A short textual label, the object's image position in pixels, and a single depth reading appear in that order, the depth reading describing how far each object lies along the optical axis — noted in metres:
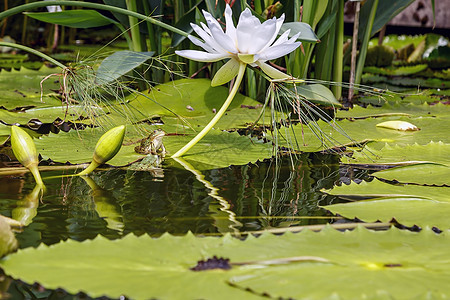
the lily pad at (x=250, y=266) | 2.12
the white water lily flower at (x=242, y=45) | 2.45
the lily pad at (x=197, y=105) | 2.85
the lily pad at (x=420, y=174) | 2.44
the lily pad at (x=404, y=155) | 2.53
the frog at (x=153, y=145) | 2.57
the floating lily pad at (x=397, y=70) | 4.79
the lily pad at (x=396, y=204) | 2.31
